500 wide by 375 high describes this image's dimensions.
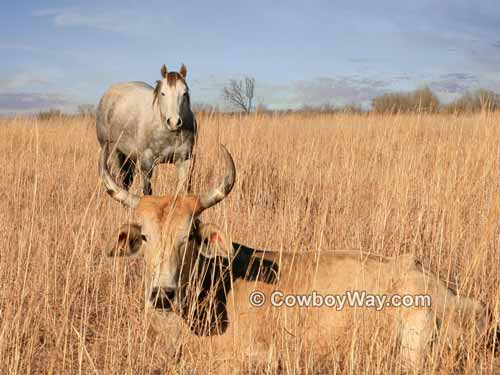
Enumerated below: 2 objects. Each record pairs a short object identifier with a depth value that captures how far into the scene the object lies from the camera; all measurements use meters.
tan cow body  2.85
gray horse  6.80
